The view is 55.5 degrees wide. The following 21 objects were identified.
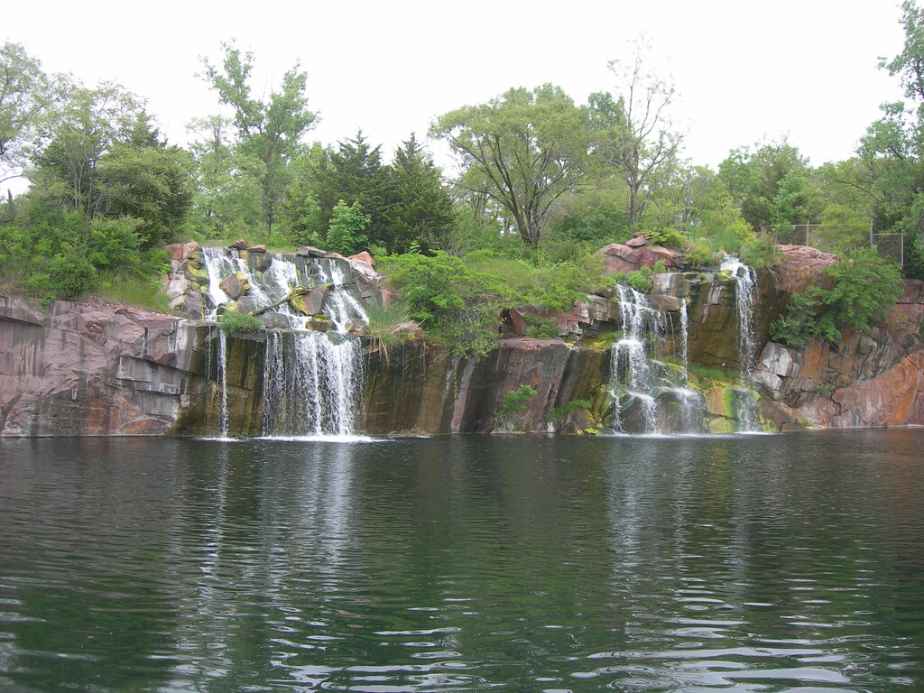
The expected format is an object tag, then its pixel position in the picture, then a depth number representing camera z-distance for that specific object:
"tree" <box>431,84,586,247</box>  50.28
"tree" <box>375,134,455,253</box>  48.41
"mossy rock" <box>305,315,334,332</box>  34.66
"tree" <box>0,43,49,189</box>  37.53
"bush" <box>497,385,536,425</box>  36.59
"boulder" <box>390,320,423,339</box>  35.06
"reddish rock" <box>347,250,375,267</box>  40.22
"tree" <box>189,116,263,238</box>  54.16
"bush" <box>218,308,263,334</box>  31.64
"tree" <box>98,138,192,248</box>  36.72
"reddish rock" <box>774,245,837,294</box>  43.31
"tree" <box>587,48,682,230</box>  54.97
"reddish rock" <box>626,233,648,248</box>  44.03
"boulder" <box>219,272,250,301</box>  35.88
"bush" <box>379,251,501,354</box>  36.06
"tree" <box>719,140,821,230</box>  58.81
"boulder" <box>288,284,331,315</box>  35.94
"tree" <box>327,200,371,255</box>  46.09
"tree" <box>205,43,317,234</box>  63.53
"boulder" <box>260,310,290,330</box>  34.16
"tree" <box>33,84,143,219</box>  36.31
